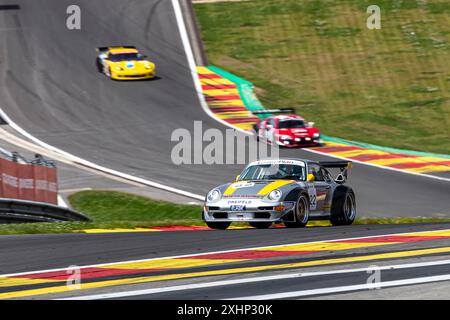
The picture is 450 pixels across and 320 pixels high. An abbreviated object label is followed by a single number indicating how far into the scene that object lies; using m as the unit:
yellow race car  39.81
